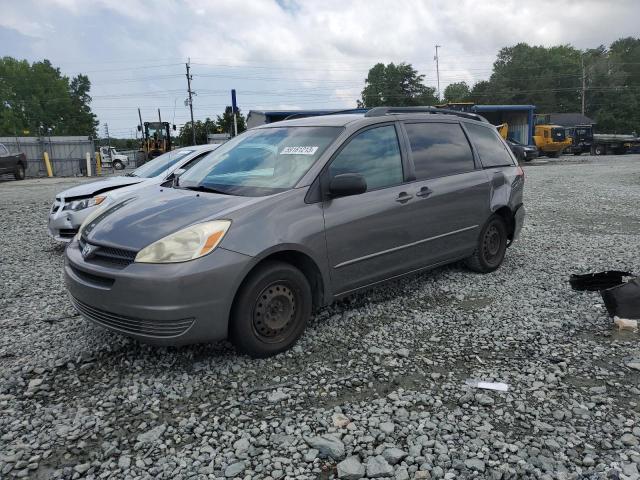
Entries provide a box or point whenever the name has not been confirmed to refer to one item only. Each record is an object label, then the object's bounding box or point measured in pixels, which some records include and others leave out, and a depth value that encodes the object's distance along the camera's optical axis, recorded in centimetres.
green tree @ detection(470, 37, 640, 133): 7650
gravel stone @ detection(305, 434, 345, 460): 253
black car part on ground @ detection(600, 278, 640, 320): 412
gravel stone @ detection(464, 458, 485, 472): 241
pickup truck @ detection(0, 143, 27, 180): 2350
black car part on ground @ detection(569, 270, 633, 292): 480
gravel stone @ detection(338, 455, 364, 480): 237
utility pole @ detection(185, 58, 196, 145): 5931
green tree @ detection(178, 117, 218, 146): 5592
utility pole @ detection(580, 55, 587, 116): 7869
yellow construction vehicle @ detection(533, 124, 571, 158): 3572
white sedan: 684
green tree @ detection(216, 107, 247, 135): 5334
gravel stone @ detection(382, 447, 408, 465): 246
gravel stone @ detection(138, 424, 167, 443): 265
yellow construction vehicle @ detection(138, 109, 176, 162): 3227
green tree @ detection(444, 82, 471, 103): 10388
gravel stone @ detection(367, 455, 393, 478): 237
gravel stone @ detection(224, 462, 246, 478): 239
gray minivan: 316
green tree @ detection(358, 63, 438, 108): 8069
